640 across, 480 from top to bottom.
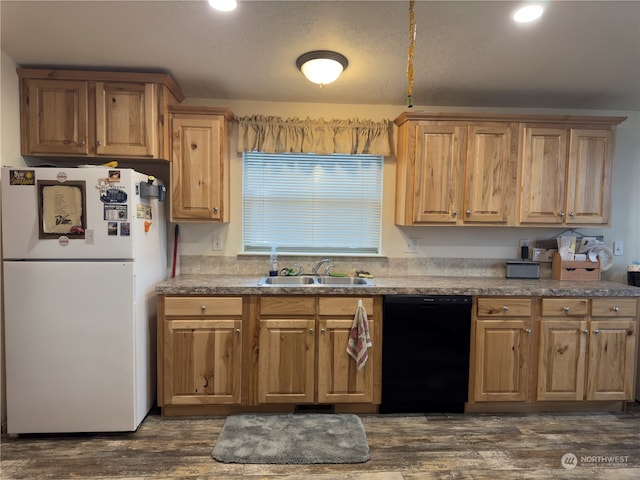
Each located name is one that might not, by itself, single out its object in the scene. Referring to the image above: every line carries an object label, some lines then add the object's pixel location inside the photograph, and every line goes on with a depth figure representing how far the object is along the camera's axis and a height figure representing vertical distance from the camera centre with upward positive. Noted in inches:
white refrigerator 82.4 -18.2
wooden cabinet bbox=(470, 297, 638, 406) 98.7 -33.4
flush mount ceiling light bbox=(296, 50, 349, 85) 88.0 +40.5
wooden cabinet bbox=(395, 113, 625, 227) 106.3 +18.4
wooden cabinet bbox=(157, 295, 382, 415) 94.8 -35.1
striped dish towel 94.5 -30.2
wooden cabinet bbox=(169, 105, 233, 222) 102.1 +17.9
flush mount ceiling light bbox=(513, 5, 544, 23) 72.9 +45.6
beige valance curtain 112.7 +28.7
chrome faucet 116.6 -13.3
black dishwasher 96.8 -33.7
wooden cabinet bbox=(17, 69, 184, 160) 93.9 +29.3
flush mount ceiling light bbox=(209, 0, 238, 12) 71.8 +45.3
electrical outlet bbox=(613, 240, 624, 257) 122.1 -6.0
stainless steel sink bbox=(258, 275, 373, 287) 111.3 -17.8
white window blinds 118.7 +7.5
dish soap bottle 114.0 -13.0
